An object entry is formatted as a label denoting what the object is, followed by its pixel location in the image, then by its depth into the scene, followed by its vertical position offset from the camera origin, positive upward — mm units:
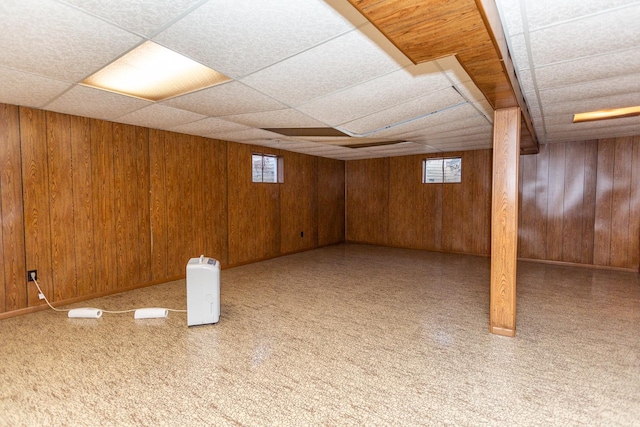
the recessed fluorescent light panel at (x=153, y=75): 2338 +987
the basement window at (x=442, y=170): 6852 +573
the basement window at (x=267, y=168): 6035 +572
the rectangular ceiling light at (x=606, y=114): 3888 +988
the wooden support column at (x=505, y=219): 2908 -193
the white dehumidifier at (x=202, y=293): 3082 -888
